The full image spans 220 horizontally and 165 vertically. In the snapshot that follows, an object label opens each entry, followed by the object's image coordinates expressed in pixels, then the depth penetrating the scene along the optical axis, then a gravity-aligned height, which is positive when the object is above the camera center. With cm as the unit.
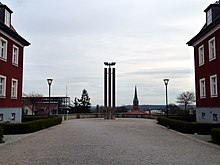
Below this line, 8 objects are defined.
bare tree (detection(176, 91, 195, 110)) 4148 +16
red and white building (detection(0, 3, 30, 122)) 1808 +234
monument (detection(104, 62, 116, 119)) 3656 +119
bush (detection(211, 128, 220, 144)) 1083 -164
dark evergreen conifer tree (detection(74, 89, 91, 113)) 5606 -83
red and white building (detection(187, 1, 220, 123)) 1737 +245
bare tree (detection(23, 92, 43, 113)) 4628 -31
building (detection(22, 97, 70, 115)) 4755 -136
